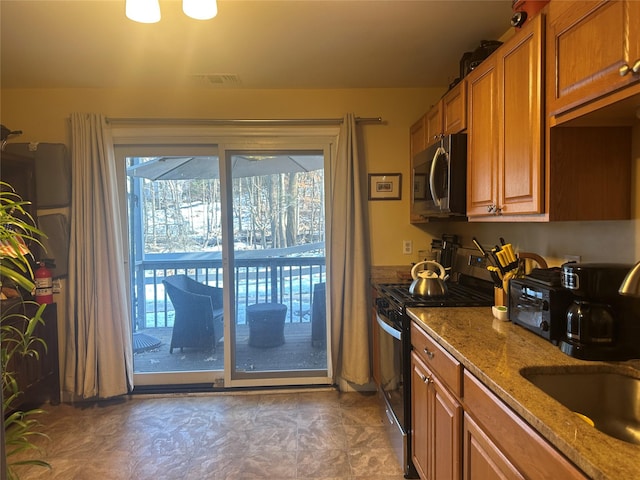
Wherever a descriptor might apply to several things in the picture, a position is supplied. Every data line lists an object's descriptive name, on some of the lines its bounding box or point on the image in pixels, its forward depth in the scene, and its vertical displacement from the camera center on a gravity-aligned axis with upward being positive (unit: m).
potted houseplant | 1.20 -0.40
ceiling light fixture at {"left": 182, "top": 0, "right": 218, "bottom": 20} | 1.55 +0.95
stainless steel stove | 1.99 -0.55
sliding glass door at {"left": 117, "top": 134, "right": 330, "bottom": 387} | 3.11 -0.17
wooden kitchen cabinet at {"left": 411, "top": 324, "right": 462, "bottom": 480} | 1.39 -0.76
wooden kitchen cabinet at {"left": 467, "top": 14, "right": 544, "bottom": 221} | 1.43 +0.43
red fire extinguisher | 2.72 -0.35
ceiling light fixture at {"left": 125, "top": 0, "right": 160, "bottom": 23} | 1.56 +0.95
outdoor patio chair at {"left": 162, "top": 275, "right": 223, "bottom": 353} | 3.30 -0.72
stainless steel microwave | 2.05 +0.31
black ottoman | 3.21 -0.78
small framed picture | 3.08 +0.38
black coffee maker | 1.21 -0.28
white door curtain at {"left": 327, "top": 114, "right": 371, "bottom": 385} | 2.94 -0.23
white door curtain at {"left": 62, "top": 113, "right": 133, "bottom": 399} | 2.81 -0.27
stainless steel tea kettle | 2.19 -0.32
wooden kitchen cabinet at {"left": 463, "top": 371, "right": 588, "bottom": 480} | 0.85 -0.58
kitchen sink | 1.15 -0.49
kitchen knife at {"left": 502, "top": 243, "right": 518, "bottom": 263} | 1.83 -0.12
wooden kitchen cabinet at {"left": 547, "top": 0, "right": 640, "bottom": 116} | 1.00 +0.54
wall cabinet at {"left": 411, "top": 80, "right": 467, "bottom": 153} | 2.08 +0.71
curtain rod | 2.95 +0.90
